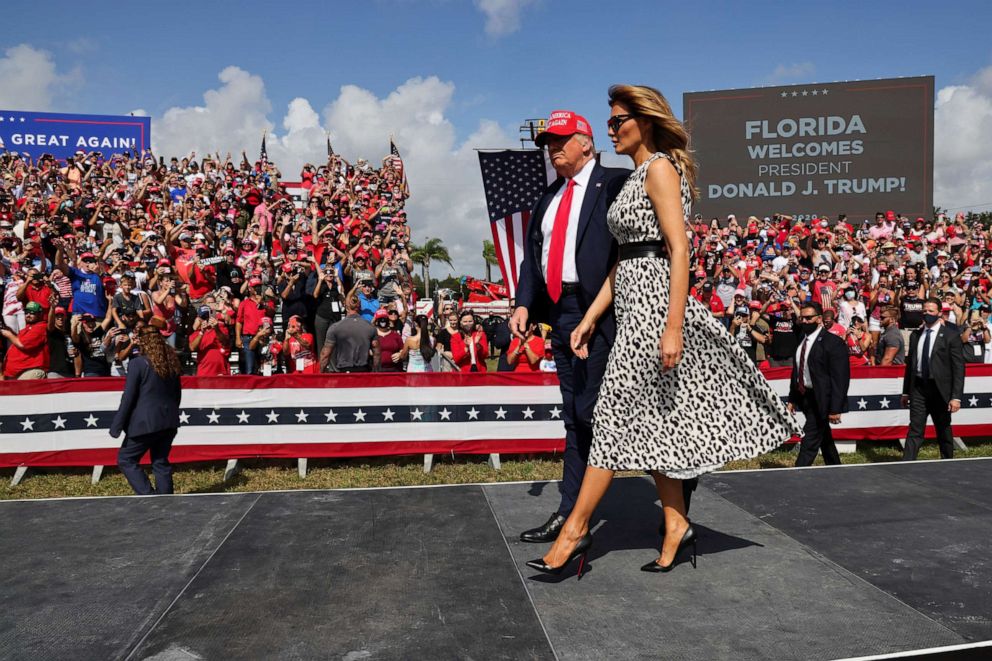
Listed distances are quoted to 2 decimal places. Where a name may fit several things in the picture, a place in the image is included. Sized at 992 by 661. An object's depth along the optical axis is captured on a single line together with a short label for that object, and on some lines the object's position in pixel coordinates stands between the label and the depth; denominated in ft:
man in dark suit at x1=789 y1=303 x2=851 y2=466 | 24.14
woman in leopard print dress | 9.96
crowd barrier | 26.30
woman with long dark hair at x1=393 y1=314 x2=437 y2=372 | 30.81
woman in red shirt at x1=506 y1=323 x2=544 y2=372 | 29.89
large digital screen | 90.02
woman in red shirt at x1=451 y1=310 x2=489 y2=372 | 32.83
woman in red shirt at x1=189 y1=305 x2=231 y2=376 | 29.68
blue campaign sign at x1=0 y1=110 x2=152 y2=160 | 89.76
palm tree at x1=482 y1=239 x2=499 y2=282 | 200.68
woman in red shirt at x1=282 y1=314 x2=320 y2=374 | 32.32
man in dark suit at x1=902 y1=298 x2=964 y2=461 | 25.39
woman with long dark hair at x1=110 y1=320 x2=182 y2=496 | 19.67
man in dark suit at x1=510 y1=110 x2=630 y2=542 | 11.30
